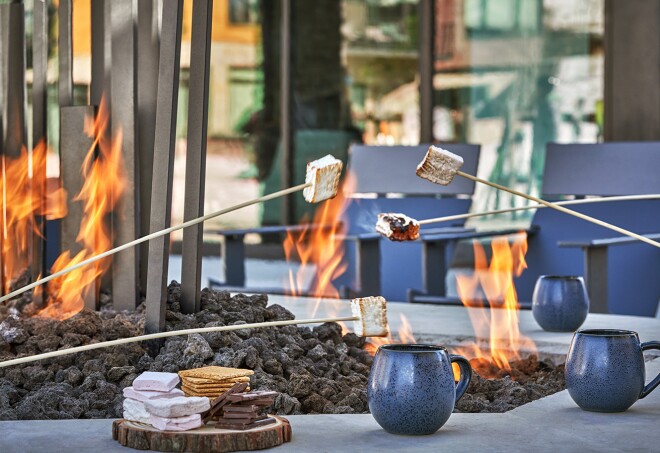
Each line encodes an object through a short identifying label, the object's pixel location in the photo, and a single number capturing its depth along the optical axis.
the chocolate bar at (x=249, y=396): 2.31
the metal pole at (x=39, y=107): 3.46
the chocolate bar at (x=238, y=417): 2.29
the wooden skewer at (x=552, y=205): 2.27
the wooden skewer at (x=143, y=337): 2.18
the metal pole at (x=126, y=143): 3.19
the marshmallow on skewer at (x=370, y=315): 2.23
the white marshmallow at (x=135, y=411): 2.29
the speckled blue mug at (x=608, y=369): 2.46
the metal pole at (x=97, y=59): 3.35
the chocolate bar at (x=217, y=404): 2.31
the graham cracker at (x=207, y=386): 2.36
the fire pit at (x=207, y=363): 2.70
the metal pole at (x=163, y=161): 2.91
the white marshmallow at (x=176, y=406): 2.26
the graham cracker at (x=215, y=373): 2.37
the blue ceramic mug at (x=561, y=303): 3.29
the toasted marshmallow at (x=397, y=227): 2.28
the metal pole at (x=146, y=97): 3.31
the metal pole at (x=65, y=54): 3.36
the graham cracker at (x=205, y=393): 2.36
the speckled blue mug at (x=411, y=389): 2.31
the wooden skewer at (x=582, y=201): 2.31
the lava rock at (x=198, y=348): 2.80
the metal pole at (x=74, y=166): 3.25
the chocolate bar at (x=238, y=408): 2.30
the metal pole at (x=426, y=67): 7.48
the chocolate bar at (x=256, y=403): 2.32
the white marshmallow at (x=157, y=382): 2.30
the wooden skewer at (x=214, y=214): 2.17
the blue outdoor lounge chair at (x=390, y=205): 5.19
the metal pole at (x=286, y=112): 8.30
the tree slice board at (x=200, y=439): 2.25
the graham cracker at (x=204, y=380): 2.36
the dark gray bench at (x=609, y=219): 4.82
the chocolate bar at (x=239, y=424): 2.28
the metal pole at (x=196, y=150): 3.02
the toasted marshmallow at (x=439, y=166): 2.27
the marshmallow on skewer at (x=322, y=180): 2.20
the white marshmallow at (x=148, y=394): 2.31
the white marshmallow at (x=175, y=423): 2.26
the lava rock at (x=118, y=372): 2.78
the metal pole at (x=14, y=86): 3.73
